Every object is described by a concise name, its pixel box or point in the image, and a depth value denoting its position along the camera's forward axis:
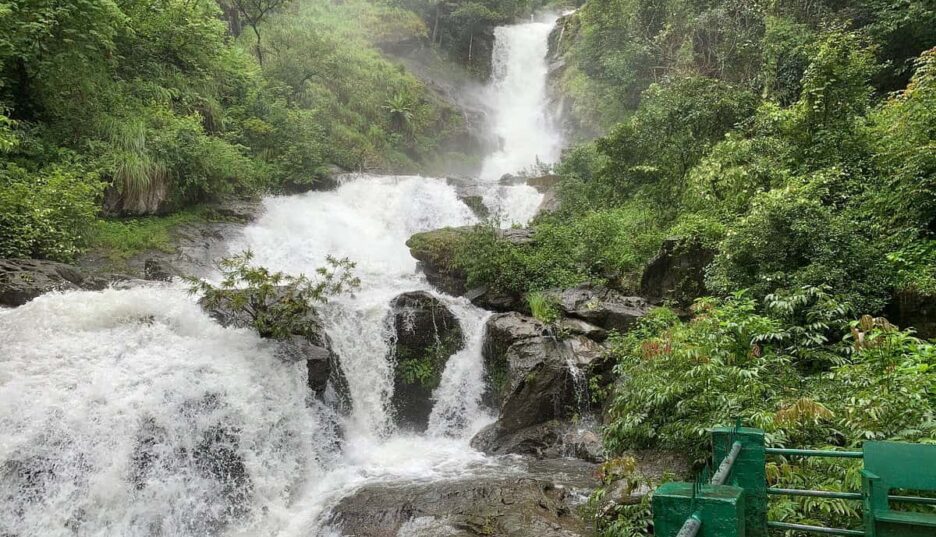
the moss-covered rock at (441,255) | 14.30
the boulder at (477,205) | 19.58
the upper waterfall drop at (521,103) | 29.80
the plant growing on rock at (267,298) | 9.25
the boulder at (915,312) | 6.77
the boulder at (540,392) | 9.80
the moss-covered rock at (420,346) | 11.39
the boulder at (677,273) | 10.70
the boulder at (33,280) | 8.54
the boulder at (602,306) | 11.12
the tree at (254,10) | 23.78
